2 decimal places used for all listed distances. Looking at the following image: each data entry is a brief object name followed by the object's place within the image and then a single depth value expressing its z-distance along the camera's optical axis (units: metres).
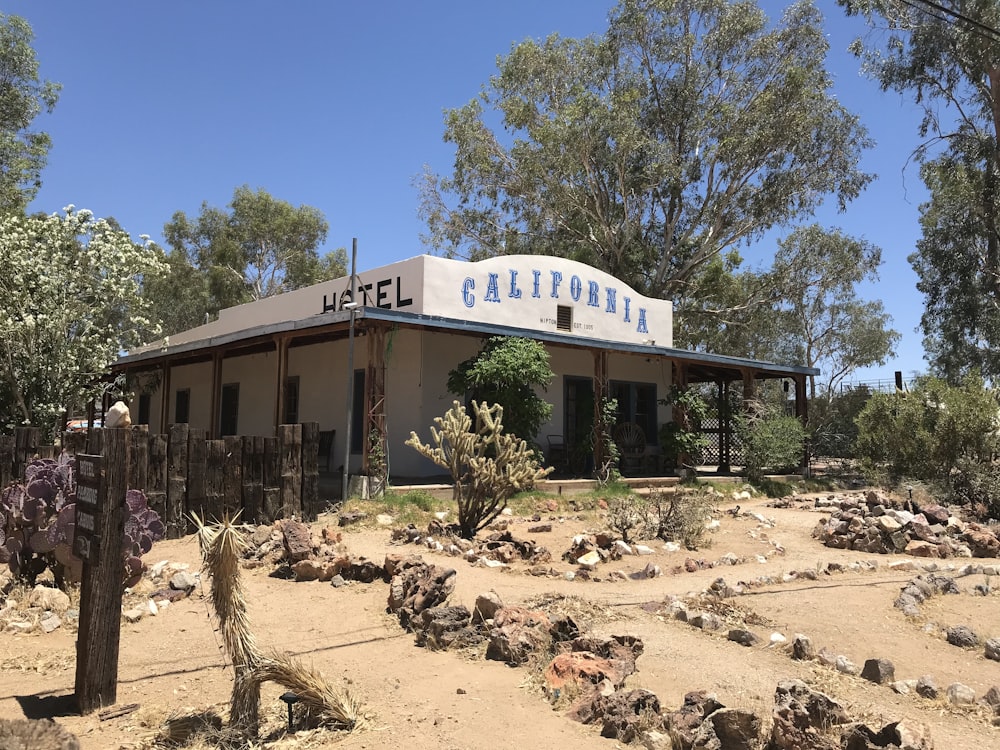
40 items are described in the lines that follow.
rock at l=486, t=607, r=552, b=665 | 4.66
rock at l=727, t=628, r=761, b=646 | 5.02
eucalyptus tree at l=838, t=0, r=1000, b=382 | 22.20
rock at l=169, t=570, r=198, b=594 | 6.39
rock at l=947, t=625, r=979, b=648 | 5.25
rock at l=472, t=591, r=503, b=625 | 5.21
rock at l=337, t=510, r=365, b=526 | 10.02
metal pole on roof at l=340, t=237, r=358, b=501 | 11.05
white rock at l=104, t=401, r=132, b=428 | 6.12
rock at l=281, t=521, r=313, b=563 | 7.07
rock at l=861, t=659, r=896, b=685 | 4.40
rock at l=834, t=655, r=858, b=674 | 4.55
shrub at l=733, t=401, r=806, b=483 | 17.03
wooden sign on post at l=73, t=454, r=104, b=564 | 3.95
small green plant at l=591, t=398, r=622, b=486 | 14.74
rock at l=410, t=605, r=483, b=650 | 4.97
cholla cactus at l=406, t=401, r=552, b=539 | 9.13
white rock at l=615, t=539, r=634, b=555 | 8.48
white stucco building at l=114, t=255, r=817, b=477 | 13.72
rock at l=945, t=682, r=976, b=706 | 4.07
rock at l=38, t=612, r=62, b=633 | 5.33
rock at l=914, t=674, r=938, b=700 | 4.17
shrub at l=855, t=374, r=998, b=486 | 13.12
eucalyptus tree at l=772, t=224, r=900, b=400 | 29.97
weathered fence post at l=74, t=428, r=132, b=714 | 3.87
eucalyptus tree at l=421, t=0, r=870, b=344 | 26.72
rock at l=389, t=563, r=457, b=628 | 5.51
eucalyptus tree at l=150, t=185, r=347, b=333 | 38.06
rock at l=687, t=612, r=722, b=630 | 5.29
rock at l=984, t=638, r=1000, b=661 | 5.00
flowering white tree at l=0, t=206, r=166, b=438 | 11.93
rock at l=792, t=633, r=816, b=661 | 4.73
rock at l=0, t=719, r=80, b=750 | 2.65
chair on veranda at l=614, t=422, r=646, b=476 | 17.16
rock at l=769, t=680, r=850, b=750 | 3.23
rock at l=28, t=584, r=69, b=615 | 5.66
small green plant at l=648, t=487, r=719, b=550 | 9.40
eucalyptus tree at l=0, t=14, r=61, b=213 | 18.97
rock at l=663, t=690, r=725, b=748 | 3.37
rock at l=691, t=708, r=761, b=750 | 3.31
